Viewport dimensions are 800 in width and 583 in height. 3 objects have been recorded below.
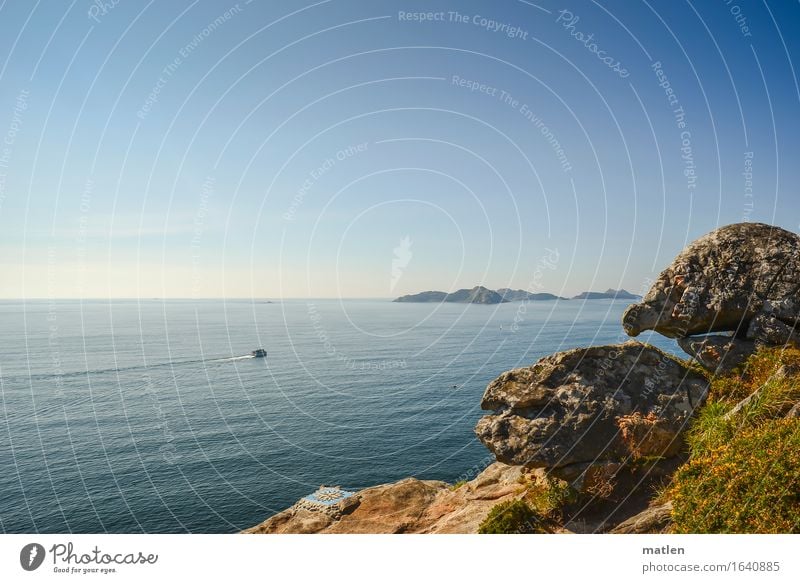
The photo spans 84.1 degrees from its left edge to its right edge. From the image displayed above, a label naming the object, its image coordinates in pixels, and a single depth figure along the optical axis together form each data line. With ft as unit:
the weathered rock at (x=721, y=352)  47.06
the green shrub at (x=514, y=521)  47.01
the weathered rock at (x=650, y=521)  37.65
